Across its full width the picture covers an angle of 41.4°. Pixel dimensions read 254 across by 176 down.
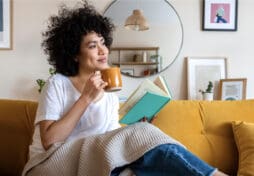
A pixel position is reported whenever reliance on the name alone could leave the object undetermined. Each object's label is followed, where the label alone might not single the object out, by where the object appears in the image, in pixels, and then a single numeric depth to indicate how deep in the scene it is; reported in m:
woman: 1.13
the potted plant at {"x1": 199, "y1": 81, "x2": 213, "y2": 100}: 2.52
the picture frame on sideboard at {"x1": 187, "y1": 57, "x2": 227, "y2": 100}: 2.64
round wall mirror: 2.60
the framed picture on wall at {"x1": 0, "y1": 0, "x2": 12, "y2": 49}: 2.58
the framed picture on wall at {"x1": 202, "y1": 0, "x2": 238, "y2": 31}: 2.64
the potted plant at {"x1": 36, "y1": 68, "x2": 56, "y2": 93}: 2.48
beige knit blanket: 1.16
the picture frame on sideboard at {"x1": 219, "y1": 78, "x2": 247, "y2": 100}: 2.58
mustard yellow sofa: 1.72
